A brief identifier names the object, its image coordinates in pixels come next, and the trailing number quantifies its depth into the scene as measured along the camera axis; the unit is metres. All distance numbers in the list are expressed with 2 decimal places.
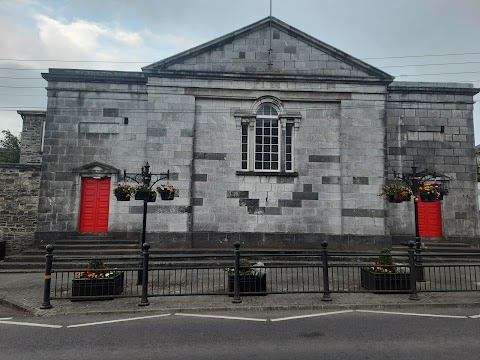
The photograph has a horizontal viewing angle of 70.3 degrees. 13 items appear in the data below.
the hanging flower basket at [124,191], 10.84
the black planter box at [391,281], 8.85
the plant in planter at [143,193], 10.55
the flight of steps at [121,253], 12.76
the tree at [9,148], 29.39
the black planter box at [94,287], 8.30
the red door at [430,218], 16.06
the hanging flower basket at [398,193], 10.94
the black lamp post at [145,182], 10.59
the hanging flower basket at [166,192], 11.45
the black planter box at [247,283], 8.67
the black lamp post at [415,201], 10.28
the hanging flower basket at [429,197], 10.84
